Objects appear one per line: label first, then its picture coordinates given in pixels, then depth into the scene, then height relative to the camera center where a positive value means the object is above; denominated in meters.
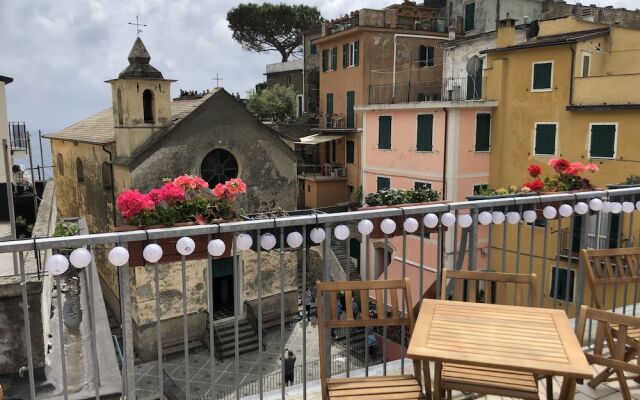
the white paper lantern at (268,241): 3.60 -0.71
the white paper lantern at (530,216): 4.55 -0.70
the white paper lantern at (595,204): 4.92 -0.64
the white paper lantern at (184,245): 3.26 -0.67
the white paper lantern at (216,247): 3.38 -0.71
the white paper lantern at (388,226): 3.97 -0.68
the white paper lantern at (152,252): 3.19 -0.70
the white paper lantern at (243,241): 3.49 -0.69
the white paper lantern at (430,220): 4.12 -0.66
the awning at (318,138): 29.53 -0.13
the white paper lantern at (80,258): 2.97 -0.68
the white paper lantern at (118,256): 3.05 -0.69
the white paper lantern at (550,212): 4.70 -0.69
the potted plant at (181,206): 4.55 -0.64
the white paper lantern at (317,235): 3.73 -0.70
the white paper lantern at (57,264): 2.88 -0.70
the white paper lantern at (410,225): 4.04 -0.68
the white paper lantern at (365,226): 3.91 -0.68
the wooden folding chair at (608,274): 4.10 -1.19
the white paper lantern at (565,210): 4.77 -0.68
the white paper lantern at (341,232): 3.78 -0.69
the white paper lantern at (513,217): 4.48 -0.70
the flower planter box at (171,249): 3.44 -0.78
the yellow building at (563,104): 16.69 +1.07
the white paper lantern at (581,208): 4.80 -0.67
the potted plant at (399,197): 7.51 -0.89
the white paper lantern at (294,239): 3.60 -0.71
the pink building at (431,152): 19.72 -0.70
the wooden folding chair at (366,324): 3.21 -1.26
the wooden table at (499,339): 2.84 -1.20
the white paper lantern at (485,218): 4.37 -0.68
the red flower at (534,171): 7.86 -0.54
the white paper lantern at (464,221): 4.29 -0.70
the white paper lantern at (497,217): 4.42 -0.69
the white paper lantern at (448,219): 4.23 -0.67
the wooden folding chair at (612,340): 3.21 -1.31
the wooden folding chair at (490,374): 3.17 -1.50
